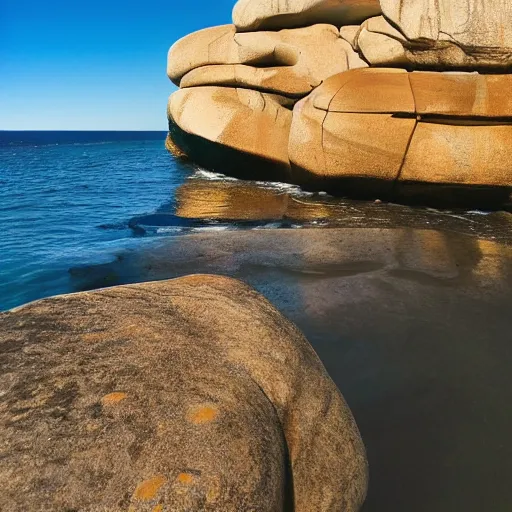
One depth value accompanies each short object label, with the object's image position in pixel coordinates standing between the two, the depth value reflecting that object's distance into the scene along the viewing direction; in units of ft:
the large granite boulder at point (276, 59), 48.91
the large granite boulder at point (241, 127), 49.16
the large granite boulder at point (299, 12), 47.65
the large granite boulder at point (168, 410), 6.10
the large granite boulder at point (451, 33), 36.68
